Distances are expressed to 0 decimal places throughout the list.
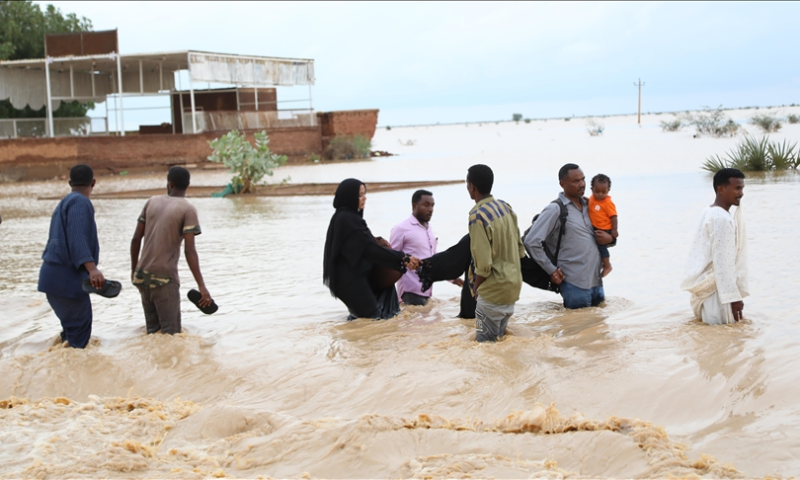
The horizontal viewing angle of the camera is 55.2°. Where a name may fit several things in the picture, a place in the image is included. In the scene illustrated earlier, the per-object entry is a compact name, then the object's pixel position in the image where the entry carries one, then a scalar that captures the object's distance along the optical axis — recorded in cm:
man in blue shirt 608
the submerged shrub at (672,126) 5939
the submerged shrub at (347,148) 3847
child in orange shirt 695
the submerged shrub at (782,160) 1980
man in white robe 578
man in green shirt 555
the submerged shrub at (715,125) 4460
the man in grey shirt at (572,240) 672
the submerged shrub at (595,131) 6606
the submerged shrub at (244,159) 2266
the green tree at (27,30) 3722
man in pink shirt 729
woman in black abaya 678
